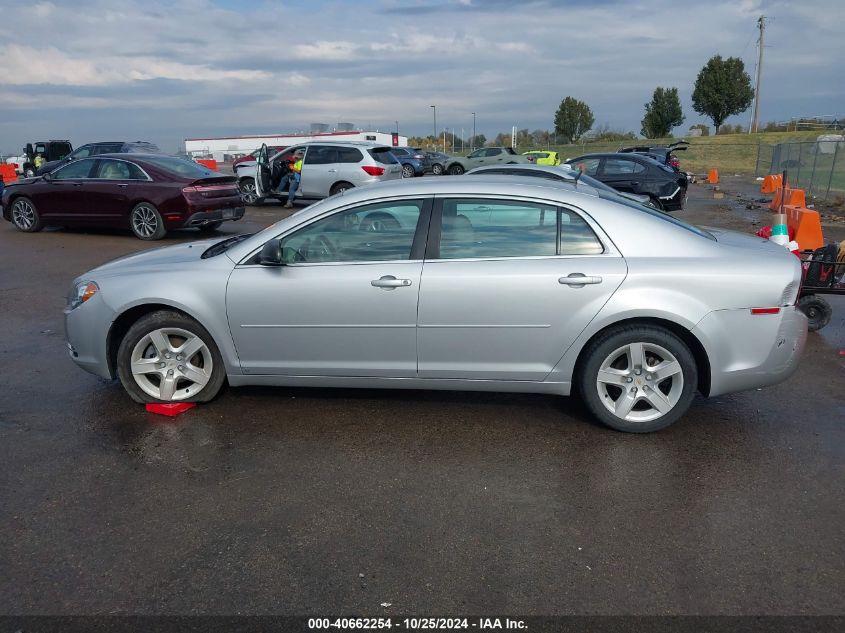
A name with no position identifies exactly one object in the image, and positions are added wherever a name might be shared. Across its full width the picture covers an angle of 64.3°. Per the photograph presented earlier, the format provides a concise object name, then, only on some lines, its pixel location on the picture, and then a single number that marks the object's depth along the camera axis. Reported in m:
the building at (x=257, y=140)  56.59
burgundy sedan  12.14
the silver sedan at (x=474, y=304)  4.06
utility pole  57.91
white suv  16.89
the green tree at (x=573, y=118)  78.62
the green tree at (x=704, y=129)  72.94
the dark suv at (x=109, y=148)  19.39
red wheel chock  4.68
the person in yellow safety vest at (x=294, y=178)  17.39
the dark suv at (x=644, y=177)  15.51
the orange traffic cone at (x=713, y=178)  32.18
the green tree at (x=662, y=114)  70.19
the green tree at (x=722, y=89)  68.00
